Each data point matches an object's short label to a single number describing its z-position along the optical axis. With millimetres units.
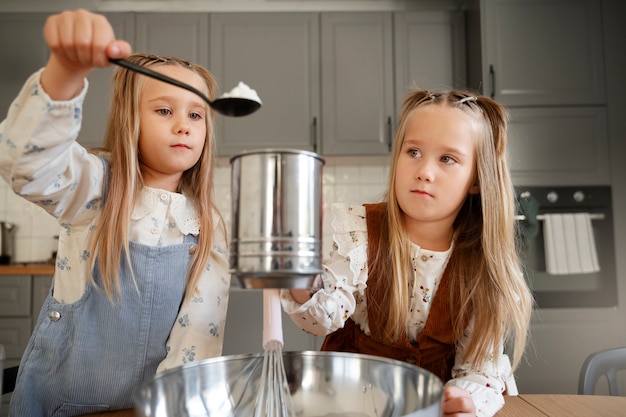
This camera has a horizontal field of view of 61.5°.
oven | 2053
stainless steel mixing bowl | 458
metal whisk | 503
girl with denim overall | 805
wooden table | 610
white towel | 2039
